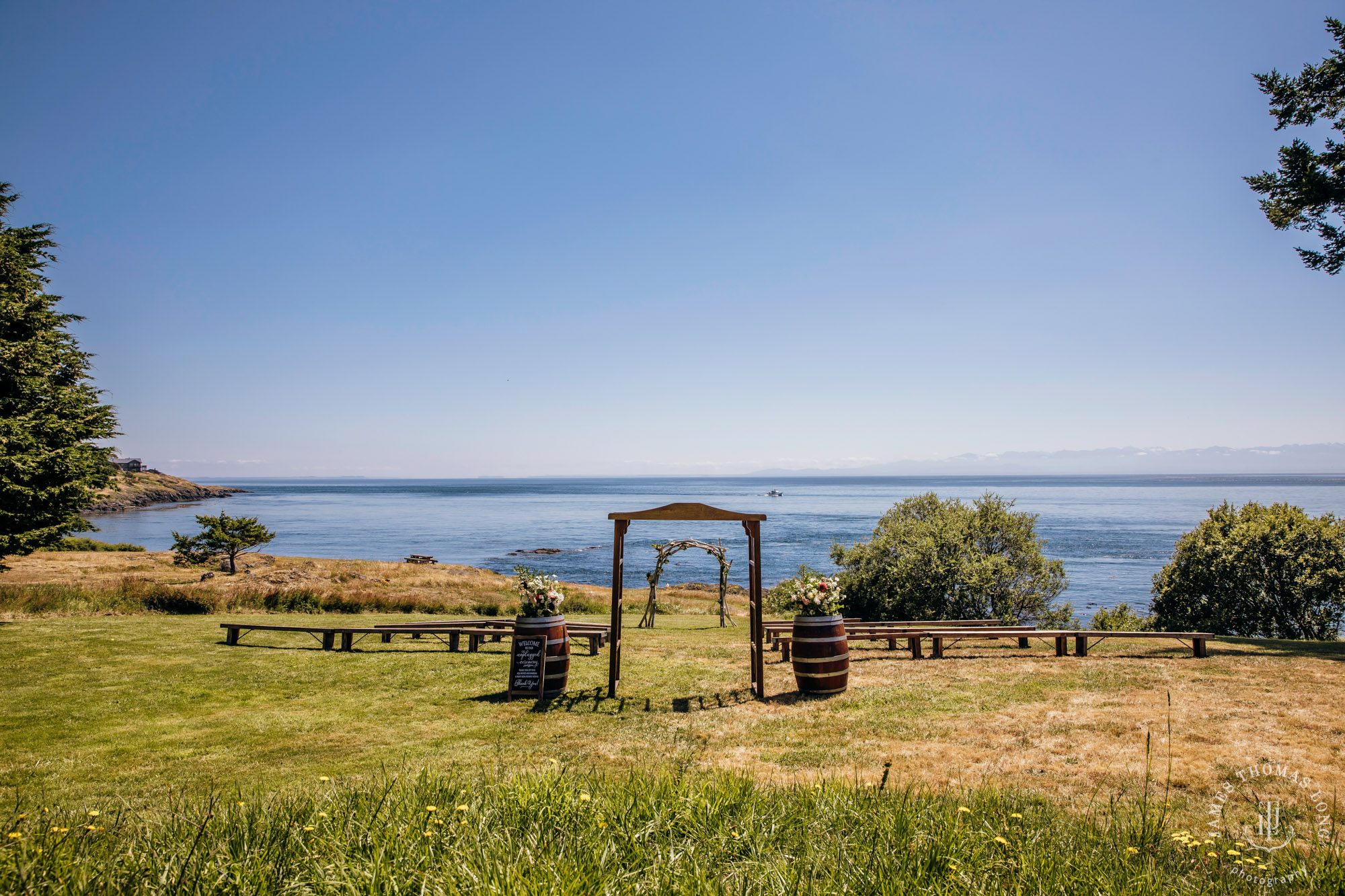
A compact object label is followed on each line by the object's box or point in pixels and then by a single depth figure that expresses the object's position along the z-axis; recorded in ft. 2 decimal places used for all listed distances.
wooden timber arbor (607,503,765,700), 28.86
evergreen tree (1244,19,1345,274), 42.83
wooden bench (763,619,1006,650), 42.29
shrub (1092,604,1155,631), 56.03
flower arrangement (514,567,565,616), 30.91
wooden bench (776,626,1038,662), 37.06
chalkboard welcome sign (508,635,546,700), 29.53
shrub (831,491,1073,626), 59.82
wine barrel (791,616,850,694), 29.45
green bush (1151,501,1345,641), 48.96
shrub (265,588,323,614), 59.47
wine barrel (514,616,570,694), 30.19
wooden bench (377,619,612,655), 41.45
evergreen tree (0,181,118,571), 48.37
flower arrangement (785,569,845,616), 29.55
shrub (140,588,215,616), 53.98
